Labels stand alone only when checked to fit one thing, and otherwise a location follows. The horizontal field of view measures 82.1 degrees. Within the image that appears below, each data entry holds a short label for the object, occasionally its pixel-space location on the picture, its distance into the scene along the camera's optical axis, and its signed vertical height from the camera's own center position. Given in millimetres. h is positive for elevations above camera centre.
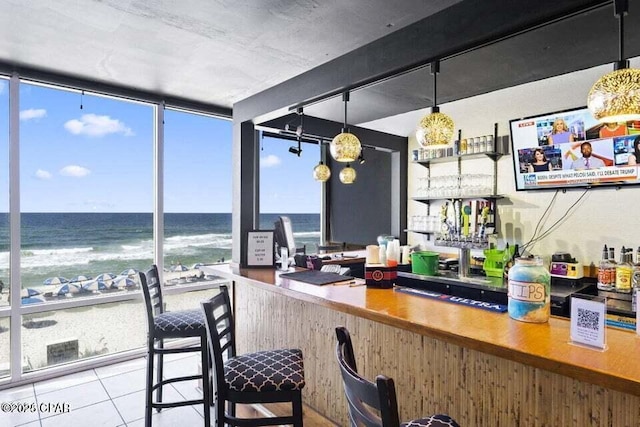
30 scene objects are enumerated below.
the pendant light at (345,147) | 2605 +494
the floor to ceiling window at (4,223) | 3172 -62
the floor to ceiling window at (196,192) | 4410 +403
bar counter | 1163 -615
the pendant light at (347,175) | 4234 +481
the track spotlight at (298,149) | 3443 +695
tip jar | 1438 -291
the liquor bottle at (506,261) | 2943 -372
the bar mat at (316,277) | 2412 -422
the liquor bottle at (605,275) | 2670 -429
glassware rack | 3344 +132
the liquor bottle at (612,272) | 2650 -409
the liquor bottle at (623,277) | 2507 -417
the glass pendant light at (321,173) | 4000 +475
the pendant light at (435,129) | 2064 +496
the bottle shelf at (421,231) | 4295 -176
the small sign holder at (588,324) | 1185 -355
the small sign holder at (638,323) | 1301 -379
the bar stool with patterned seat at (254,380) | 1619 -727
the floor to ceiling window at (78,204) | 3494 +182
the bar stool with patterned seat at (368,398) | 916 -484
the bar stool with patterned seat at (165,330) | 2375 -755
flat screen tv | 2852 +554
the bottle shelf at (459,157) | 3871 +675
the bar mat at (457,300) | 1704 -425
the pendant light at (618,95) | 1349 +457
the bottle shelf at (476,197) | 3820 +211
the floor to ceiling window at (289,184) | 4910 +554
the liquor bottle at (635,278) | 2412 -410
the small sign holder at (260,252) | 3191 -311
